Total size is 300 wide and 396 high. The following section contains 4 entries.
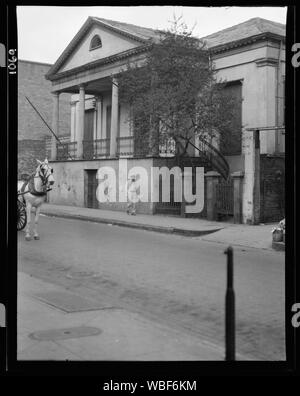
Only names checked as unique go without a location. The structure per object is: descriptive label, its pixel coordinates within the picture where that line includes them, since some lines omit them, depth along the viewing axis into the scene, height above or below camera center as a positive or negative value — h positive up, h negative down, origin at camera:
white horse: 12.88 +0.00
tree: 17.52 +2.95
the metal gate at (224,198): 16.98 -0.35
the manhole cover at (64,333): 5.01 -1.39
